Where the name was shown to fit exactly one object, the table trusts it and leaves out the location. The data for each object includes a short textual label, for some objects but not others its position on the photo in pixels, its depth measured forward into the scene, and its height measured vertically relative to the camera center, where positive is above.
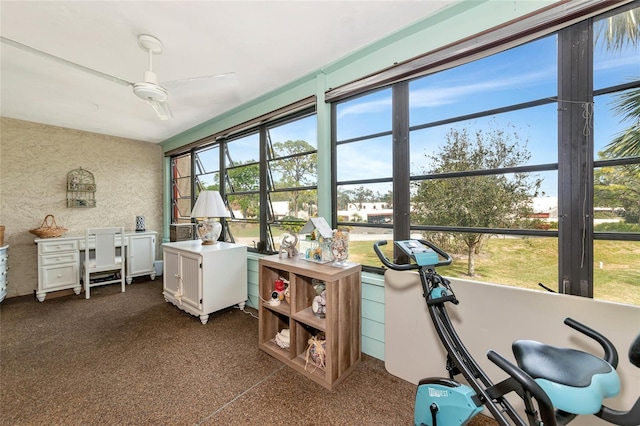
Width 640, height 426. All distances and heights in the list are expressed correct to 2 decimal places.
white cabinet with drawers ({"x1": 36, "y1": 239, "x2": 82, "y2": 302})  3.34 -0.79
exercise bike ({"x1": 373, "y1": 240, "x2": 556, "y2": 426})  0.95 -0.74
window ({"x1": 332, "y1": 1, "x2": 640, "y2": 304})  1.30 +0.31
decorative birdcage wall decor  3.96 +0.37
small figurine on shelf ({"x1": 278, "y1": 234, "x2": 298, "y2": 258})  2.24 -0.33
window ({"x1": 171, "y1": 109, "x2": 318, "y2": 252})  2.75 +0.45
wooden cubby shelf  1.70 -0.84
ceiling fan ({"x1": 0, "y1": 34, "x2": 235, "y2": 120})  1.83 +1.07
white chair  3.46 -0.65
